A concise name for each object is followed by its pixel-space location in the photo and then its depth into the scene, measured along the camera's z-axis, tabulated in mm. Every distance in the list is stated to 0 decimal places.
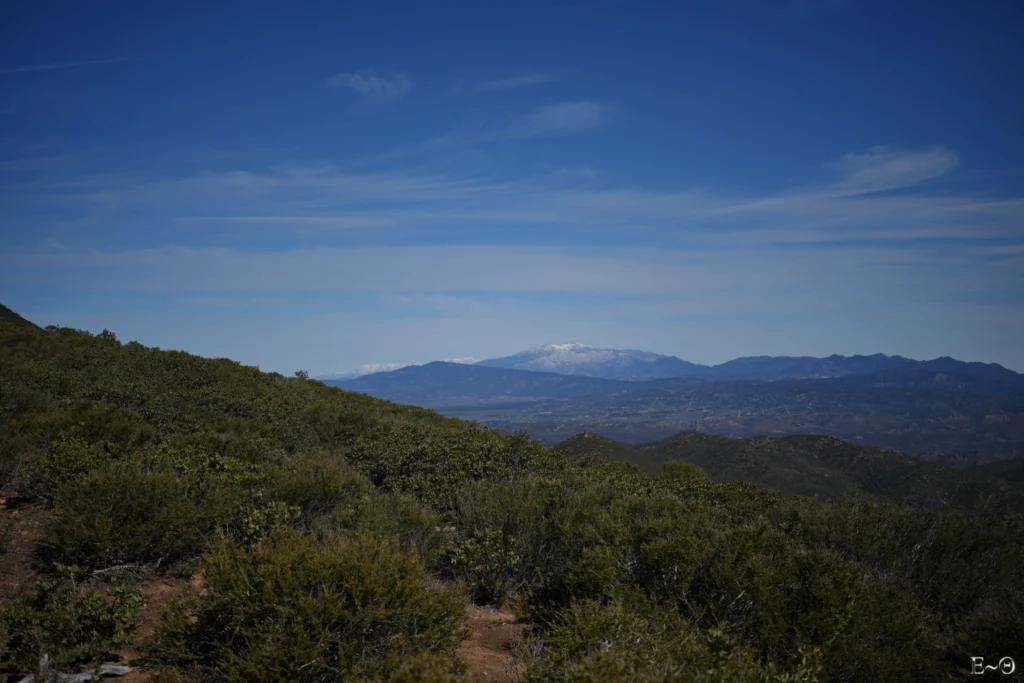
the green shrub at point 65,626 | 4621
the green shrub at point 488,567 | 6918
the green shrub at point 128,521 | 6391
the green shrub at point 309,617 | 4074
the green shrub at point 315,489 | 8008
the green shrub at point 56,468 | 8234
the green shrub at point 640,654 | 3963
